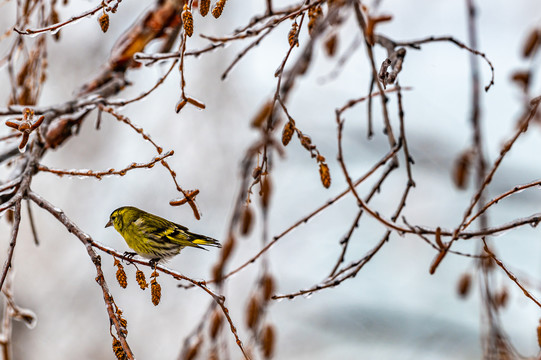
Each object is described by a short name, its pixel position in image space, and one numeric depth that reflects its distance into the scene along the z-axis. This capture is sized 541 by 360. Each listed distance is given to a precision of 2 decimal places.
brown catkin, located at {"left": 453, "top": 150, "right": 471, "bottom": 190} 6.44
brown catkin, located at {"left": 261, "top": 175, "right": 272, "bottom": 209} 5.09
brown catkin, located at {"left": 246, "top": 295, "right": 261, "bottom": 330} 5.13
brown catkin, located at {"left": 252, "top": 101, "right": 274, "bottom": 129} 5.56
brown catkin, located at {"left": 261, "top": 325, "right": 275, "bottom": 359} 5.13
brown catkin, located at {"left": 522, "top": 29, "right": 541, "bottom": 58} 5.88
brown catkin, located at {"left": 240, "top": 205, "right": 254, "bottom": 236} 5.21
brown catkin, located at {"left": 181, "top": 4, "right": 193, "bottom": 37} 4.52
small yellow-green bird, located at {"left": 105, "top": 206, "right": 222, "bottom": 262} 4.56
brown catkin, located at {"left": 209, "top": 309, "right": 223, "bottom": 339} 5.14
